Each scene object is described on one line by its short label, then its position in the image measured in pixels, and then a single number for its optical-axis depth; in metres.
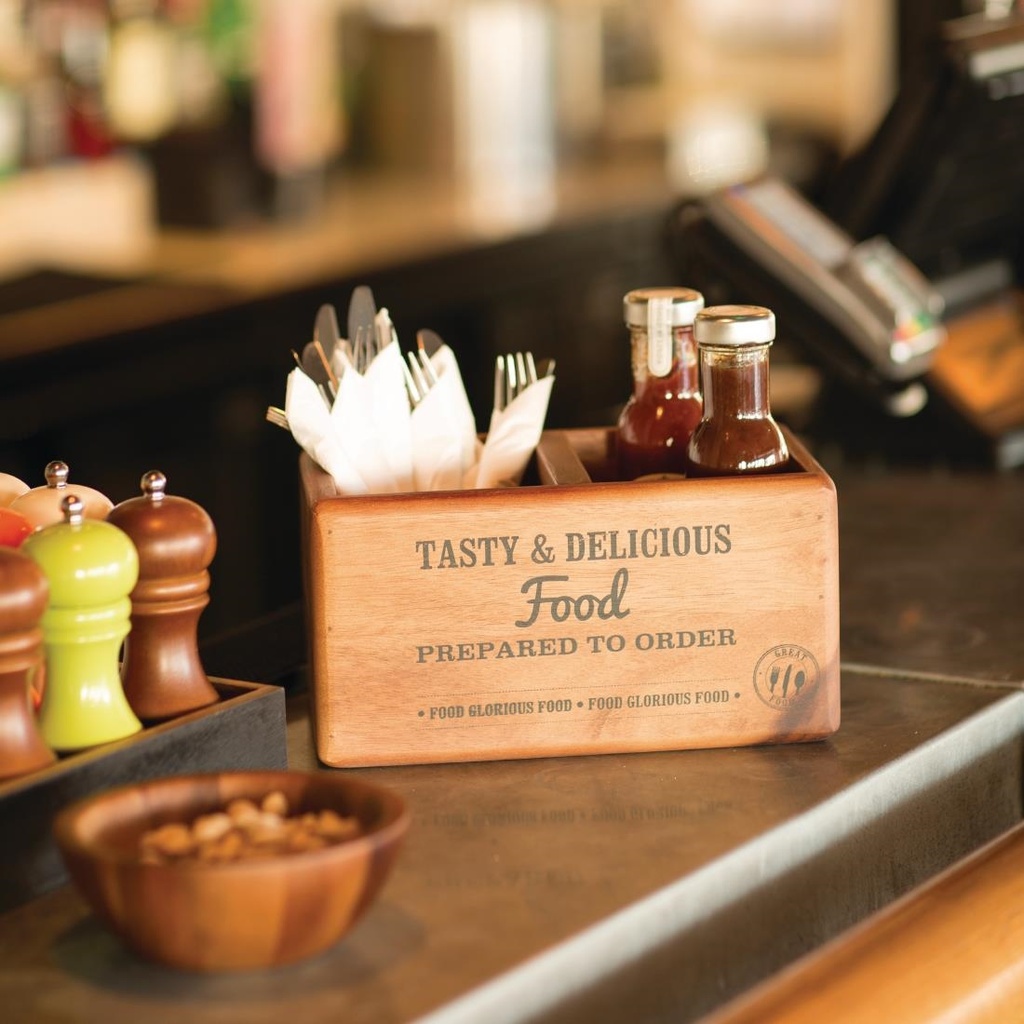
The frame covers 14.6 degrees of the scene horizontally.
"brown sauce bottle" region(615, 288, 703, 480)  2.13
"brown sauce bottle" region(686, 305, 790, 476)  2.05
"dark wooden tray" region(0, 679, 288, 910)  1.90
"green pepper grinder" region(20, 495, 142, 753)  1.91
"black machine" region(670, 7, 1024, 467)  2.61
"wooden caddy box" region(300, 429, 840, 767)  2.03
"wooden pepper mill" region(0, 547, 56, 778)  1.87
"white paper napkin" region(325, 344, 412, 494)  2.08
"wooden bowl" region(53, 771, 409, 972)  1.79
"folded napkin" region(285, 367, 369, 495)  2.07
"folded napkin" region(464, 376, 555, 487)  2.14
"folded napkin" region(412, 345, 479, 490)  2.12
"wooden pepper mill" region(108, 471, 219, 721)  1.96
